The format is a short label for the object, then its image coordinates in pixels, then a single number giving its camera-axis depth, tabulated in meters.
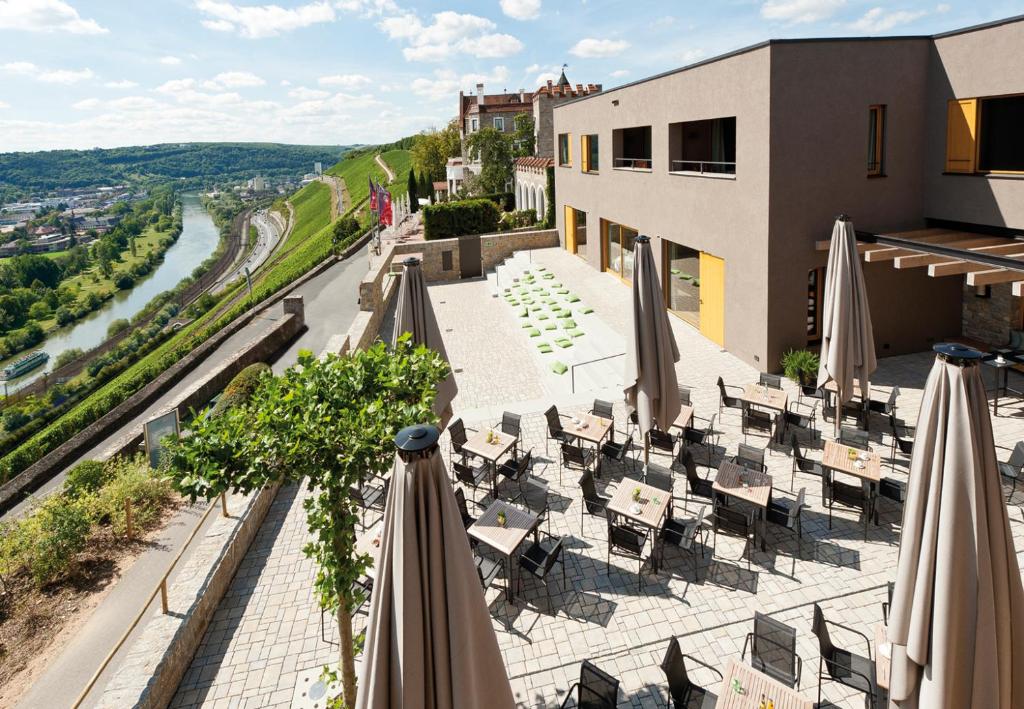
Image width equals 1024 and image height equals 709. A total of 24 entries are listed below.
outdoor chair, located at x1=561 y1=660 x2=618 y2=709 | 5.82
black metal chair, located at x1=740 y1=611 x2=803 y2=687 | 6.15
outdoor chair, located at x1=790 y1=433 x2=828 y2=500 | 9.65
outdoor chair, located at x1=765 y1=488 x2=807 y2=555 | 8.66
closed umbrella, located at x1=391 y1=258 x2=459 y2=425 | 10.05
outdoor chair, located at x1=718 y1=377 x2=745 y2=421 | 12.79
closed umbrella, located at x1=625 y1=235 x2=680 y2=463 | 10.45
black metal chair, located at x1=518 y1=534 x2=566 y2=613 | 8.02
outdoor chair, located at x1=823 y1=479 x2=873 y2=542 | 8.80
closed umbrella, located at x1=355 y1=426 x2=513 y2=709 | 4.12
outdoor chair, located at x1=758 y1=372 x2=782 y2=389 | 12.72
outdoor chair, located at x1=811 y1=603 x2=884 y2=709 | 6.13
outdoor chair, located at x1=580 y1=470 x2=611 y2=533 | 9.45
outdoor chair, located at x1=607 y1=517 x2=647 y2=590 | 8.12
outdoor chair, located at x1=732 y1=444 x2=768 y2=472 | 10.05
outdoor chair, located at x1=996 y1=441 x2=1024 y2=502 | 9.34
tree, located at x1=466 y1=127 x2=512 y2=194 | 49.94
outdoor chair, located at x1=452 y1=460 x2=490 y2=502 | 10.51
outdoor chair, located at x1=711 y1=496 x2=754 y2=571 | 8.49
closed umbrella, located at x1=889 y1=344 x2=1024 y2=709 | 4.12
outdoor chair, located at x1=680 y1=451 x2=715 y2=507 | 9.57
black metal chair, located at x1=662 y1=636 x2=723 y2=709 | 5.84
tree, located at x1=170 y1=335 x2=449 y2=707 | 5.47
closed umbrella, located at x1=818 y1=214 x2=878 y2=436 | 11.09
